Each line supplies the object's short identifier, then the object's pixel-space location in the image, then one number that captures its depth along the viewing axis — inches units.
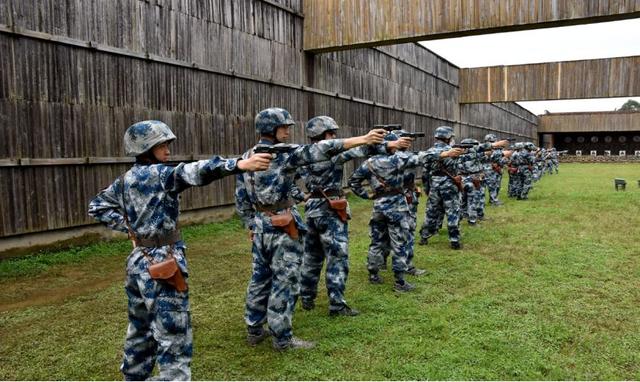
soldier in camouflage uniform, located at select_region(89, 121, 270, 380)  122.7
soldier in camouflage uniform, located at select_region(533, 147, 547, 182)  907.2
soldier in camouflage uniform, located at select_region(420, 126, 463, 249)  346.3
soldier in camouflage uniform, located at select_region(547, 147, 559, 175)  1237.8
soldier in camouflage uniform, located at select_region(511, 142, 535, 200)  625.6
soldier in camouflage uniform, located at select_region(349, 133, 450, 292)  247.3
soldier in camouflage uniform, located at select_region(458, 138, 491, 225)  446.9
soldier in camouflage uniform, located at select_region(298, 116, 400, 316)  212.4
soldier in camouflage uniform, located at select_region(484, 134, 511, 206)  581.0
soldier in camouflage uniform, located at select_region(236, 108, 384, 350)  173.9
